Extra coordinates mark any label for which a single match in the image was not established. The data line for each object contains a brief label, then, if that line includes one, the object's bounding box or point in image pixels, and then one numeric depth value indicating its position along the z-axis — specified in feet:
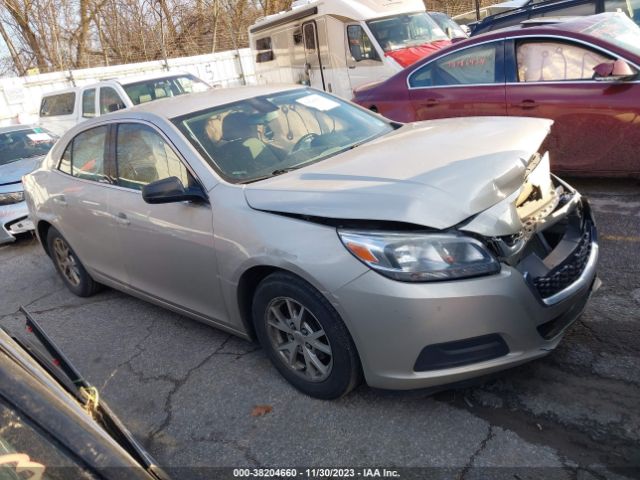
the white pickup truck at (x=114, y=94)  35.60
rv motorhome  35.17
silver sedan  8.20
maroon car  16.11
